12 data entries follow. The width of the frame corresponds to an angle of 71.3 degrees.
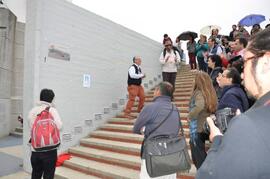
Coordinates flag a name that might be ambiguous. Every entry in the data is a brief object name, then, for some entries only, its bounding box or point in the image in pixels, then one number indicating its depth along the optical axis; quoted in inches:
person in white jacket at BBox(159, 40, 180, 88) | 217.2
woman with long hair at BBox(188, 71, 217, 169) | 96.8
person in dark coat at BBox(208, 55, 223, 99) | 129.3
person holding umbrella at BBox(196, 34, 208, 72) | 229.1
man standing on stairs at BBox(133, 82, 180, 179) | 86.3
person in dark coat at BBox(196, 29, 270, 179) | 22.9
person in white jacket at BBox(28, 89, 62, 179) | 101.5
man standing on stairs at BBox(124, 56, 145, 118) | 191.7
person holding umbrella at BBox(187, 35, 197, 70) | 269.9
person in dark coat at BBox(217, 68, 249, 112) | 84.5
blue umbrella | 263.4
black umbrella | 299.4
